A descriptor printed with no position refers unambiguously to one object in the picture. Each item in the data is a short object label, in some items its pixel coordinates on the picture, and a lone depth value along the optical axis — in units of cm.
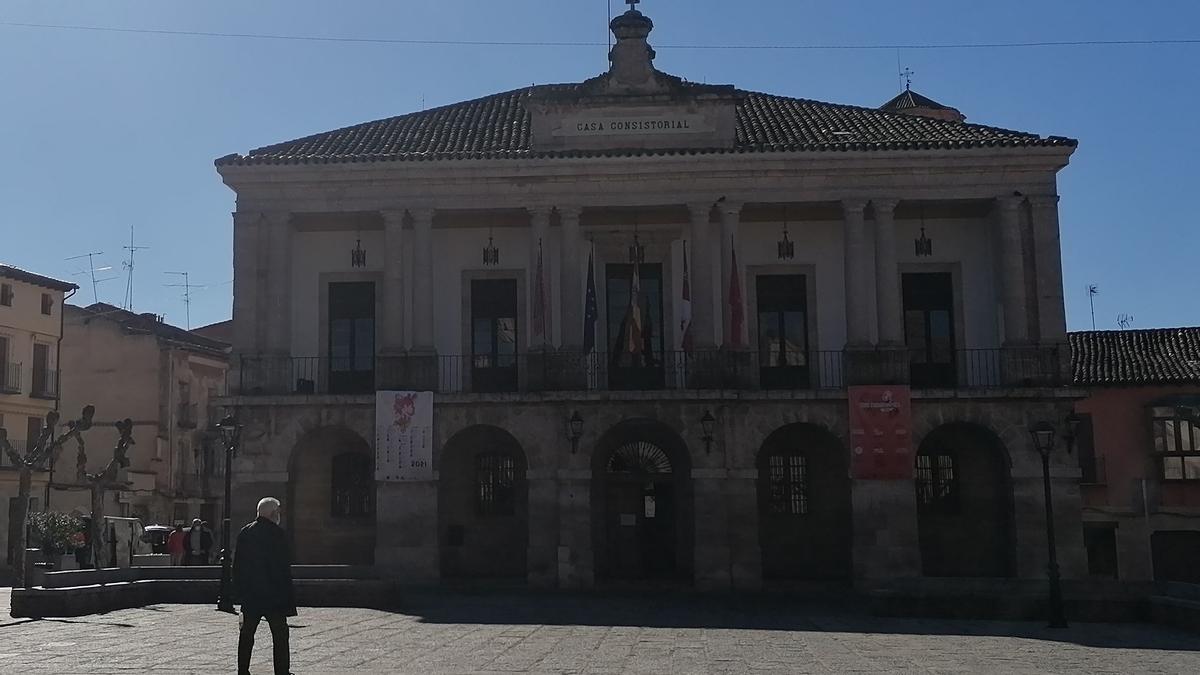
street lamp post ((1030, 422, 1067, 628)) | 1961
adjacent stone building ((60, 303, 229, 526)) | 4816
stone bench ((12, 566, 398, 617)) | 1923
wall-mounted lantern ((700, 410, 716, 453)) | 2697
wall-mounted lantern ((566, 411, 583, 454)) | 2703
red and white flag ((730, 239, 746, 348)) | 2755
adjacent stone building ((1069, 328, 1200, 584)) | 3631
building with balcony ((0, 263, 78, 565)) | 4344
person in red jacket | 2977
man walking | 1122
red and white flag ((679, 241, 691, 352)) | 2777
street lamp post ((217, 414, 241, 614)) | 1966
